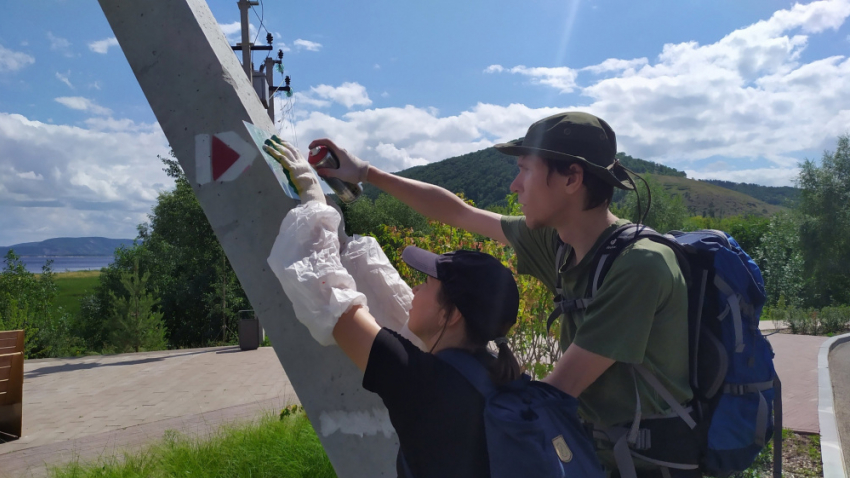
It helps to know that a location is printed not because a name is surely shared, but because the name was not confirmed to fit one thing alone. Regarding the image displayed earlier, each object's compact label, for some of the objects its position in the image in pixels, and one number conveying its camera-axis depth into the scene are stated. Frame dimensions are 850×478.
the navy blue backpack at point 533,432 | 1.13
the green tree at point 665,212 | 46.16
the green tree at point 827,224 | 28.02
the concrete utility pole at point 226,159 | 2.27
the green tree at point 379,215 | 36.88
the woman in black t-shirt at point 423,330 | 1.24
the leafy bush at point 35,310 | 14.94
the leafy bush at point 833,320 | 16.84
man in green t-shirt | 1.35
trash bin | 13.42
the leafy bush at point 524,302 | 4.69
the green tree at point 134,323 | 15.43
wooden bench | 6.00
